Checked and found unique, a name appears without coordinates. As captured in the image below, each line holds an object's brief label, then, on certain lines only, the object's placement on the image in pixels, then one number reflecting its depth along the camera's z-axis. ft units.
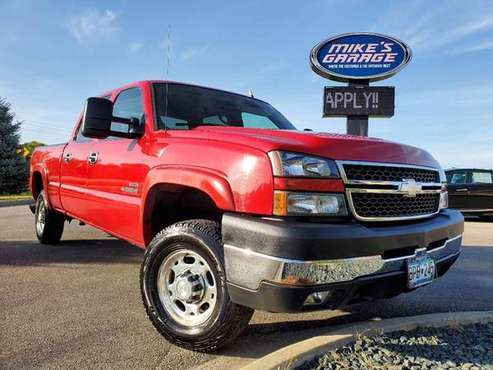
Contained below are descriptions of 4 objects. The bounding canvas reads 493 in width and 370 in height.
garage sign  47.88
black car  41.16
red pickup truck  7.81
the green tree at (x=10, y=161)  71.36
